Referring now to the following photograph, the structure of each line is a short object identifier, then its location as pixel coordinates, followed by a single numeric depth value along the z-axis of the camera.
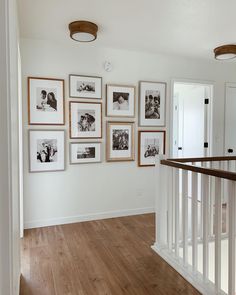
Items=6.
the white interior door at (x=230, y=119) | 4.48
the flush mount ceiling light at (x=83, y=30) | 2.71
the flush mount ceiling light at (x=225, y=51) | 3.45
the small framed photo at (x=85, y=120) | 3.47
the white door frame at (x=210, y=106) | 4.02
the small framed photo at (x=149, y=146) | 3.89
